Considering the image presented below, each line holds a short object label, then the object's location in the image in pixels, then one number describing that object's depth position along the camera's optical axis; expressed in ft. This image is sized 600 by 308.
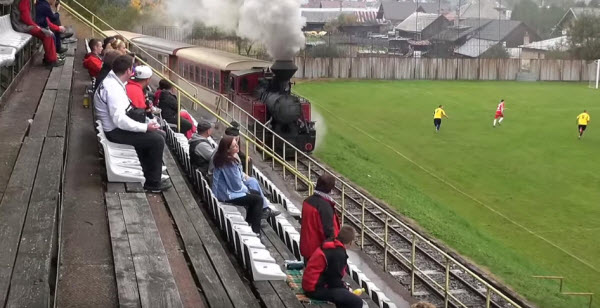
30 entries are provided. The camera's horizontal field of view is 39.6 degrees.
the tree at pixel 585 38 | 215.72
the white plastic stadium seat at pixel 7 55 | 28.01
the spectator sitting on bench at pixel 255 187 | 32.42
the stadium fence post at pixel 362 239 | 49.99
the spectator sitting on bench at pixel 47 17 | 51.24
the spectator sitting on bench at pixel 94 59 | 43.32
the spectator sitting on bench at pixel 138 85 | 29.68
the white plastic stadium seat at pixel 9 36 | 36.42
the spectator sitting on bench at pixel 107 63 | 32.60
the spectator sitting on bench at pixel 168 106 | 46.50
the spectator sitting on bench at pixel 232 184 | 29.58
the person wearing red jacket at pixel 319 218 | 26.40
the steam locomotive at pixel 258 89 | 80.63
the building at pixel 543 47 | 246.47
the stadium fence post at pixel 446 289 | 37.27
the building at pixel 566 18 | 298.93
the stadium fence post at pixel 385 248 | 45.38
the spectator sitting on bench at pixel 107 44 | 42.78
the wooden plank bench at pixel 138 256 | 18.76
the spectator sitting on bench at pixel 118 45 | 39.38
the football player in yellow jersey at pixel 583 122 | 106.83
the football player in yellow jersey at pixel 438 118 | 109.50
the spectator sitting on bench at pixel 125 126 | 27.94
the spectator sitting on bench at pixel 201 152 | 34.60
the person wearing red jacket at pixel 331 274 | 24.00
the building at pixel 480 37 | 260.62
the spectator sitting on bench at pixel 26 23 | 46.52
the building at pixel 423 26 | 304.71
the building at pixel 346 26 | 329.72
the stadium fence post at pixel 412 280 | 41.18
